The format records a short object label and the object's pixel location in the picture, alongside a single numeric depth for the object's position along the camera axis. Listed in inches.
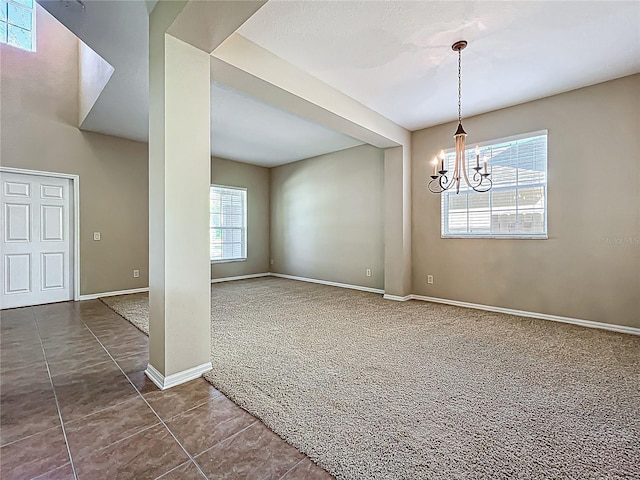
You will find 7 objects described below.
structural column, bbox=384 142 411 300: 181.9
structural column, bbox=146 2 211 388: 78.0
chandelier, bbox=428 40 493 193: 102.0
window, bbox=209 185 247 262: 250.2
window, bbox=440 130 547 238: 142.4
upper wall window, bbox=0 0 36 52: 156.9
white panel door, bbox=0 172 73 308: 157.4
